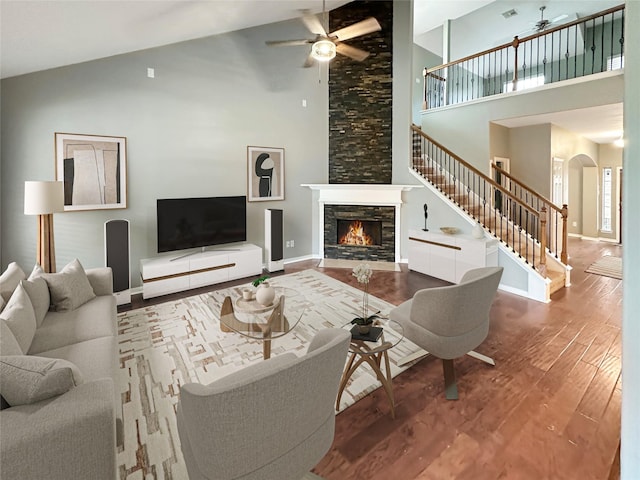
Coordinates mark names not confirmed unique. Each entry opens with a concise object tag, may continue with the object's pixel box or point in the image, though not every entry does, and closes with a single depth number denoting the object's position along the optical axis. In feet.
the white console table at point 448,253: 15.52
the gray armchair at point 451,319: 7.48
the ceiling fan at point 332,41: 13.52
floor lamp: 10.87
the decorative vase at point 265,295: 9.36
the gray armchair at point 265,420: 3.77
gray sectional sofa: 4.03
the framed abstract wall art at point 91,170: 13.30
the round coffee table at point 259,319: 8.04
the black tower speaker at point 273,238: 18.57
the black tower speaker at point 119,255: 13.41
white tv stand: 14.57
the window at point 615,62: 26.13
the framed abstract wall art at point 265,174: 18.84
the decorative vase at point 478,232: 15.78
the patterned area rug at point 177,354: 6.35
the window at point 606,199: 30.32
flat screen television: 15.29
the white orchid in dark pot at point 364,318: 7.48
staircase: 15.47
